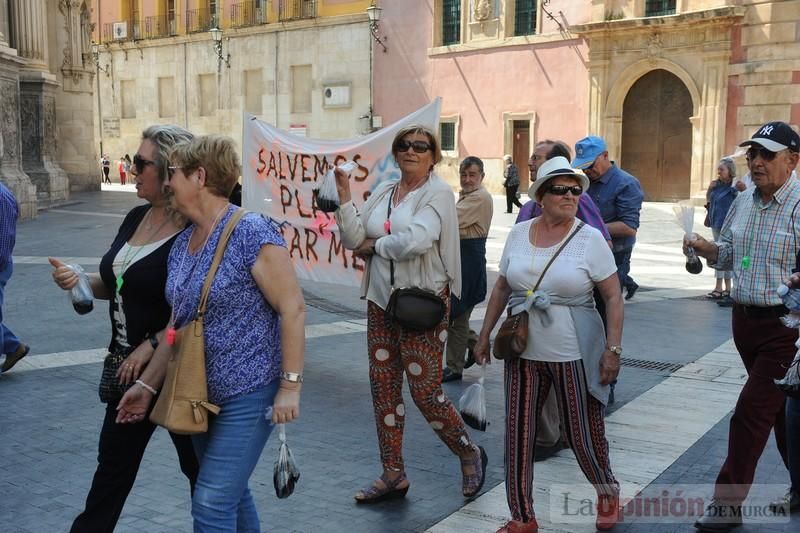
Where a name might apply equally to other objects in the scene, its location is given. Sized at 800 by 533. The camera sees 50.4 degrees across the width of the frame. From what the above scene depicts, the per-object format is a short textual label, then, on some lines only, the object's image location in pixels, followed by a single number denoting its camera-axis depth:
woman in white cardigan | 4.16
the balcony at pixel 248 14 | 37.26
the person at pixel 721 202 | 10.51
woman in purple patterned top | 2.92
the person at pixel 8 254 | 5.92
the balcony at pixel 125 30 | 42.06
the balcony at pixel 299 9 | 35.59
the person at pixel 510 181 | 22.92
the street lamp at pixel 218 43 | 37.06
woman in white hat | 3.78
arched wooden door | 26.53
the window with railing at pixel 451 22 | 31.52
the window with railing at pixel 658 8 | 25.83
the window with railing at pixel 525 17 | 29.41
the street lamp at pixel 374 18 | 32.44
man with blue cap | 5.74
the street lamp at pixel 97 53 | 42.56
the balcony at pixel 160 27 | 40.84
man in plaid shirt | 3.90
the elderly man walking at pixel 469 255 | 6.54
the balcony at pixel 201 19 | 39.22
